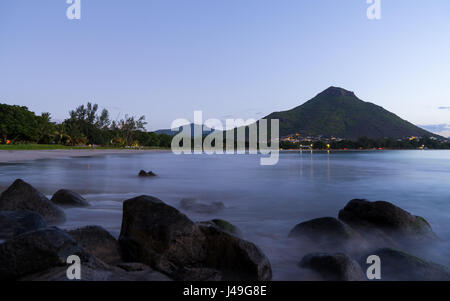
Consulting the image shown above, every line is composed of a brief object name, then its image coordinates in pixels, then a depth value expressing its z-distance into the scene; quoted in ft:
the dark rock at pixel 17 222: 15.51
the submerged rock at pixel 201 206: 30.58
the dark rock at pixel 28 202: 20.49
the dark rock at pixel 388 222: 20.93
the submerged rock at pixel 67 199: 28.17
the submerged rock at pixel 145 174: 68.49
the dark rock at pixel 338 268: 13.32
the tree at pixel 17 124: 216.95
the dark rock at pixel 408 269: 14.71
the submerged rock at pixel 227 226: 19.89
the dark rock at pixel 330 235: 18.62
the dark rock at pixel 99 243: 13.88
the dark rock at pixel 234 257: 13.06
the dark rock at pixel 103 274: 10.37
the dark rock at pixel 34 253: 10.59
